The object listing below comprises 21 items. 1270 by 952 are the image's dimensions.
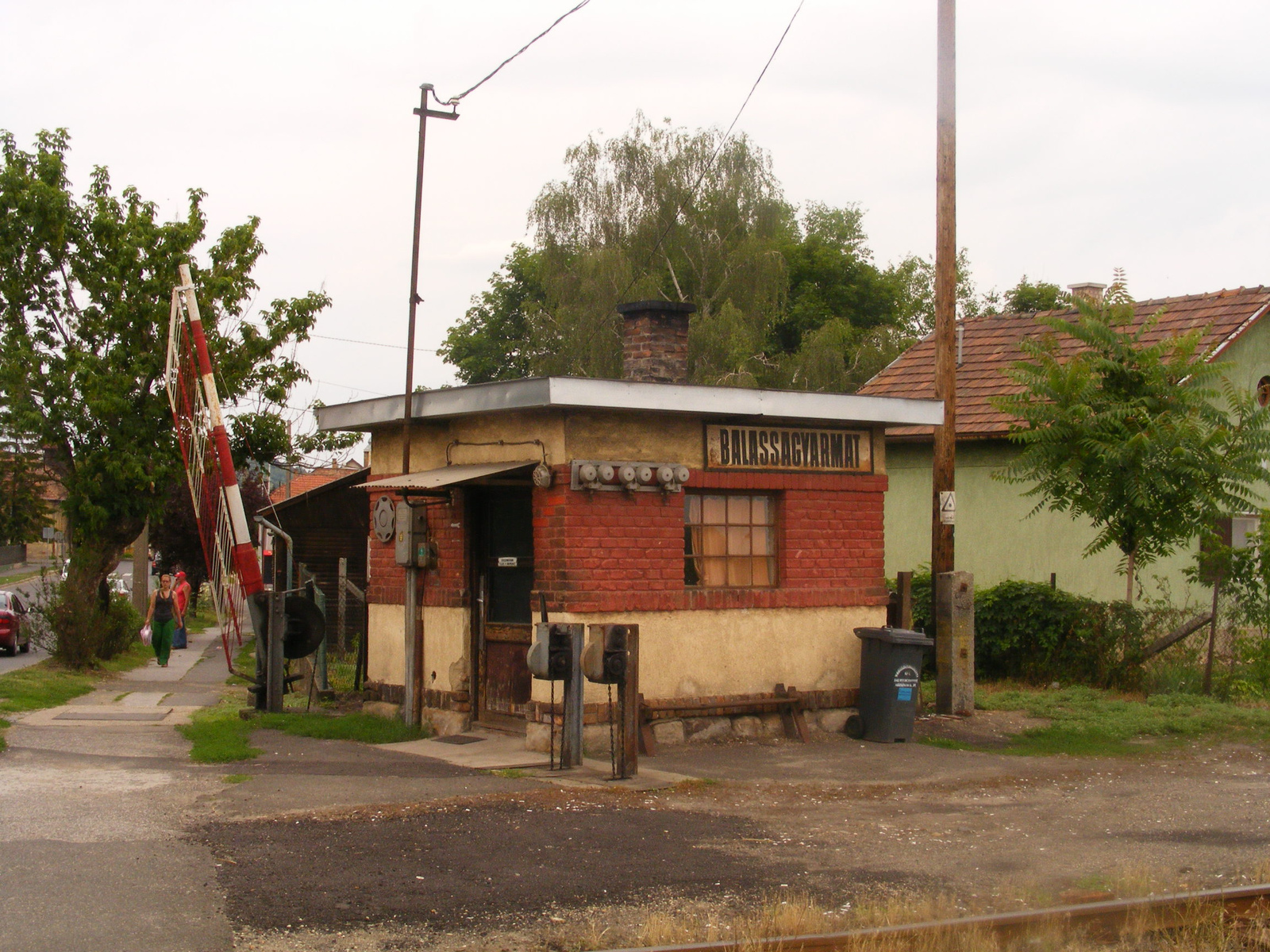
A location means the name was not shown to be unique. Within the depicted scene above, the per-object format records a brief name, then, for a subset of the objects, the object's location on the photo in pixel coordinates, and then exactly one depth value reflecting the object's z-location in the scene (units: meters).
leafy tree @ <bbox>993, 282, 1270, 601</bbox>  14.49
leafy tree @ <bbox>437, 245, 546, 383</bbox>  51.28
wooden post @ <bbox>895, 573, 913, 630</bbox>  13.78
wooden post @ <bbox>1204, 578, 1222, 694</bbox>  14.92
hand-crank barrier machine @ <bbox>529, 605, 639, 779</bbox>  10.42
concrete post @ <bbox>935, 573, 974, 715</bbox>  14.20
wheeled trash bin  12.64
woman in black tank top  21.86
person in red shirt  27.62
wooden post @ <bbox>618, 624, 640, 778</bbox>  10.40
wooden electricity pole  14.47
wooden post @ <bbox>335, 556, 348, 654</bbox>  21.72
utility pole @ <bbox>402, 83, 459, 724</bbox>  13.05
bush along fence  15.97
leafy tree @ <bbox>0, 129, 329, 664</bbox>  18.59
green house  19.02
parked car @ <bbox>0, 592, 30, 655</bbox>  27.77
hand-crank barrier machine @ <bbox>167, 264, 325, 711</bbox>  13.40
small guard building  11.53
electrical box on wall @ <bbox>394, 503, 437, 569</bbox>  12.91
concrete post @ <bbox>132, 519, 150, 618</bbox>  28.36
